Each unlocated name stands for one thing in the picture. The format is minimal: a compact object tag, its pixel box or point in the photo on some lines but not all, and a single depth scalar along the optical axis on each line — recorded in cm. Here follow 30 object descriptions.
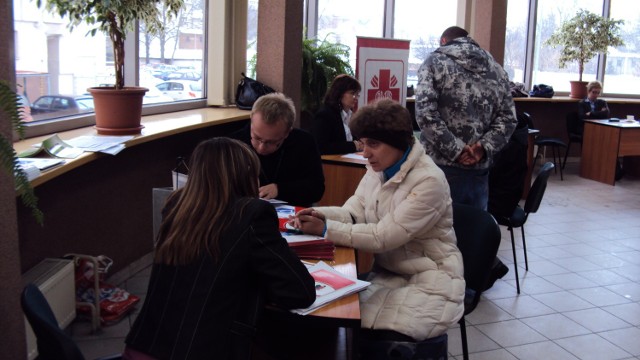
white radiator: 289
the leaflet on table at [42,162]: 262
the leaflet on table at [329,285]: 183
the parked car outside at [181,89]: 502
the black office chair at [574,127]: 893
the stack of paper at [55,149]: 288
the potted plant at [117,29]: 298
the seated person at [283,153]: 296
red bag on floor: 344
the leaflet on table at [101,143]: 313
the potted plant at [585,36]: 915
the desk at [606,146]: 823
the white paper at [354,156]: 459
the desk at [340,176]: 446
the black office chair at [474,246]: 252
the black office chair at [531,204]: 412
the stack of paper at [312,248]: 225
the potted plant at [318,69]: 653
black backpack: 544
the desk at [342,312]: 176
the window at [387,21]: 823
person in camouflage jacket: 346
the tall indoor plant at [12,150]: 138
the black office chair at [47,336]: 133
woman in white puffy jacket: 215
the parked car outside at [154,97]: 475
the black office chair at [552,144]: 857
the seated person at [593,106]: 895
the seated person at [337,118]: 488
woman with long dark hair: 166
